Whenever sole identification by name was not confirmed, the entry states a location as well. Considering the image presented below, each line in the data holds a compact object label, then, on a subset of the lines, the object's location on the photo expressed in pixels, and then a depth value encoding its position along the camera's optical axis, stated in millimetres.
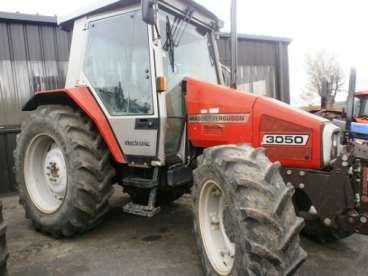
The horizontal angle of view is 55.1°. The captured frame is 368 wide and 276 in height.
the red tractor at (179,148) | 2268
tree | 31812
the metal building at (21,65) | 6219
